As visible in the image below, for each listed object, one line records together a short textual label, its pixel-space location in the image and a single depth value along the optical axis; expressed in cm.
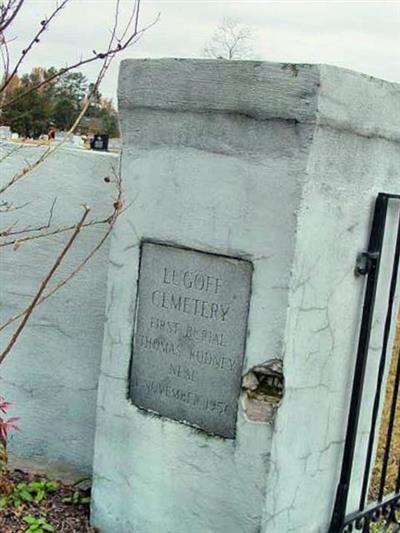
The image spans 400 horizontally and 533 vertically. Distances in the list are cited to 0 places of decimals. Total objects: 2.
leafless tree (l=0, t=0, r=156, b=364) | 288
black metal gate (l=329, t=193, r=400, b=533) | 297
